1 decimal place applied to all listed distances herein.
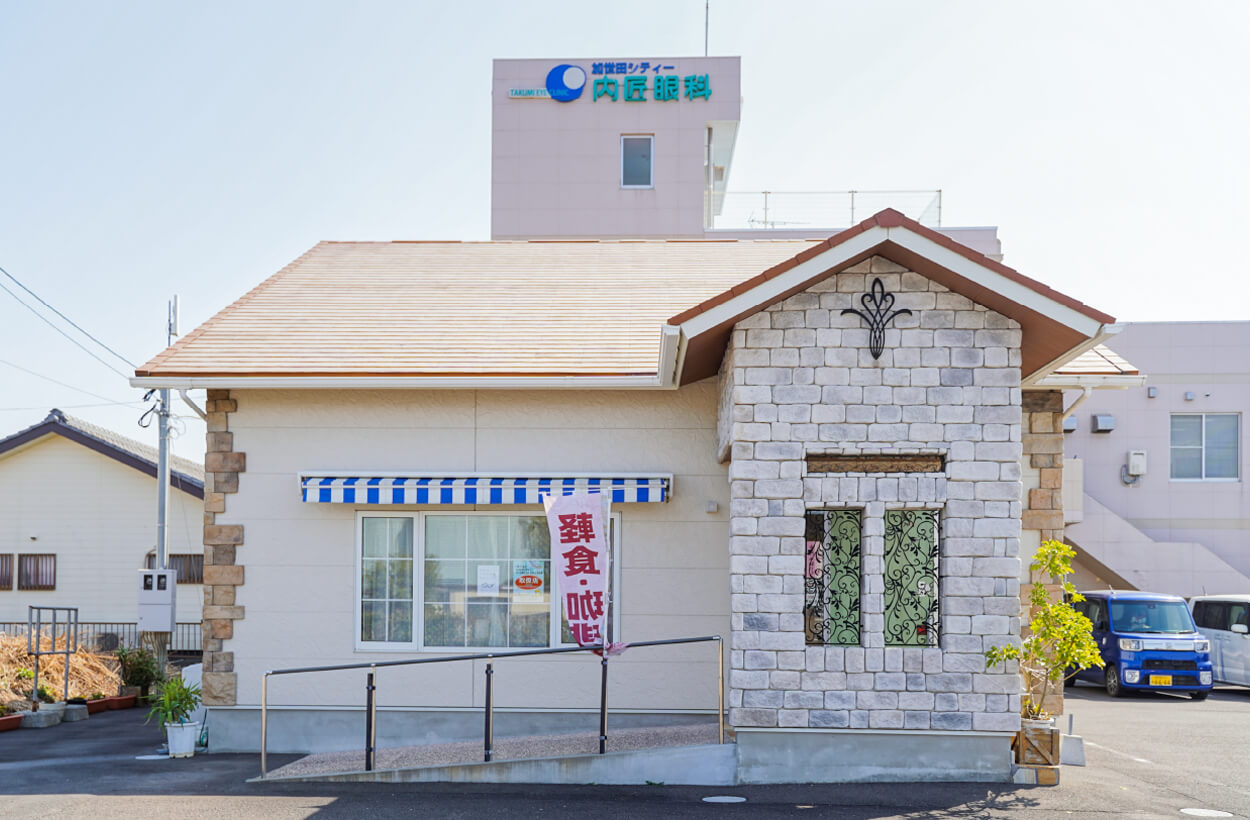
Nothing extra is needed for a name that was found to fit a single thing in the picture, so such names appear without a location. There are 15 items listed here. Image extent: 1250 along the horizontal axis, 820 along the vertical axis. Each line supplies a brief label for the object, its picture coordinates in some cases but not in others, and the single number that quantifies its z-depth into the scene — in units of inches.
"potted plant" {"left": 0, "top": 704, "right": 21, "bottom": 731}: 561.6
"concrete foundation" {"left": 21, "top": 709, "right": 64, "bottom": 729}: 577.9
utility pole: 743.7
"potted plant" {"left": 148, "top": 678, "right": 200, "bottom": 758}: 450.3
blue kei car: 715.4
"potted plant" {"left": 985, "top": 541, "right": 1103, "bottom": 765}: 368.2
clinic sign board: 1210.0
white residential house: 974.4
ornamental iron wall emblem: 378.6
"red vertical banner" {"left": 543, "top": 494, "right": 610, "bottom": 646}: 392.8
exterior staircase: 954.1
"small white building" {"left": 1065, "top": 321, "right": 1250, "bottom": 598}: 989.2
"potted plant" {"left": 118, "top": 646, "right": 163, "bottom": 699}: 713.0
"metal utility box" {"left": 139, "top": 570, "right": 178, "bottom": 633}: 593.9
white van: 760.3
